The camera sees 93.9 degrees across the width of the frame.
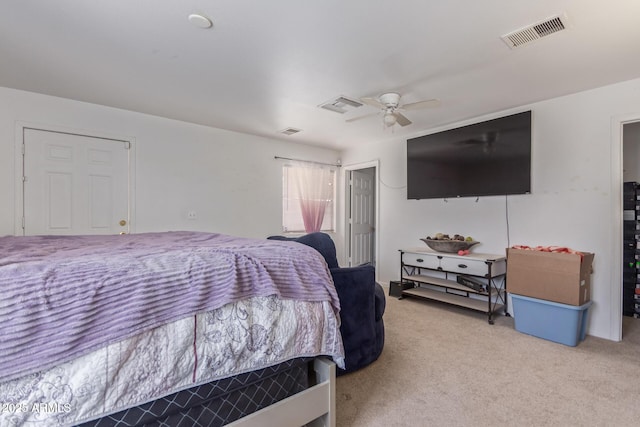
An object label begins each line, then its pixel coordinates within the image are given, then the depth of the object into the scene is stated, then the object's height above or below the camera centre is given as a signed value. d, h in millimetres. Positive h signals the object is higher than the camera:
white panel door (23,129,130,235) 2984 +310
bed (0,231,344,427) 863 -434
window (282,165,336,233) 4906 +269
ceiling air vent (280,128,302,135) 4191 +1184
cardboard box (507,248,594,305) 2584 -559
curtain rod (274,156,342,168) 4781 +897
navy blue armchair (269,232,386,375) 1930 -649
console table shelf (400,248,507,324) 3230 -815
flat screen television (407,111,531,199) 3285 +664
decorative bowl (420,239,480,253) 3531 -373
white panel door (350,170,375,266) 5617 -80
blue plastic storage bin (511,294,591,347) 2598 -960
